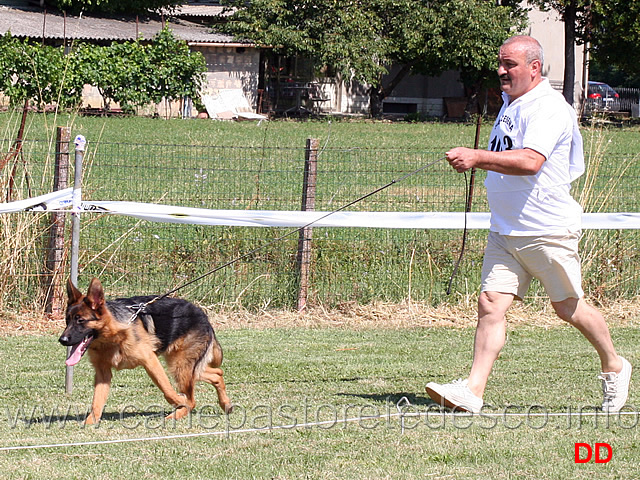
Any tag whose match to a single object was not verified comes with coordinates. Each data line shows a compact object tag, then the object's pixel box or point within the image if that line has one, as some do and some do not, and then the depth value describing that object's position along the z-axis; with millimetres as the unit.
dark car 102693
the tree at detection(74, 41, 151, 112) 60670
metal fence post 11538
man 10070
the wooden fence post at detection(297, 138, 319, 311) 18442
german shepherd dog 10217
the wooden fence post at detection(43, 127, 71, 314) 17484
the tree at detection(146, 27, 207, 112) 63944
